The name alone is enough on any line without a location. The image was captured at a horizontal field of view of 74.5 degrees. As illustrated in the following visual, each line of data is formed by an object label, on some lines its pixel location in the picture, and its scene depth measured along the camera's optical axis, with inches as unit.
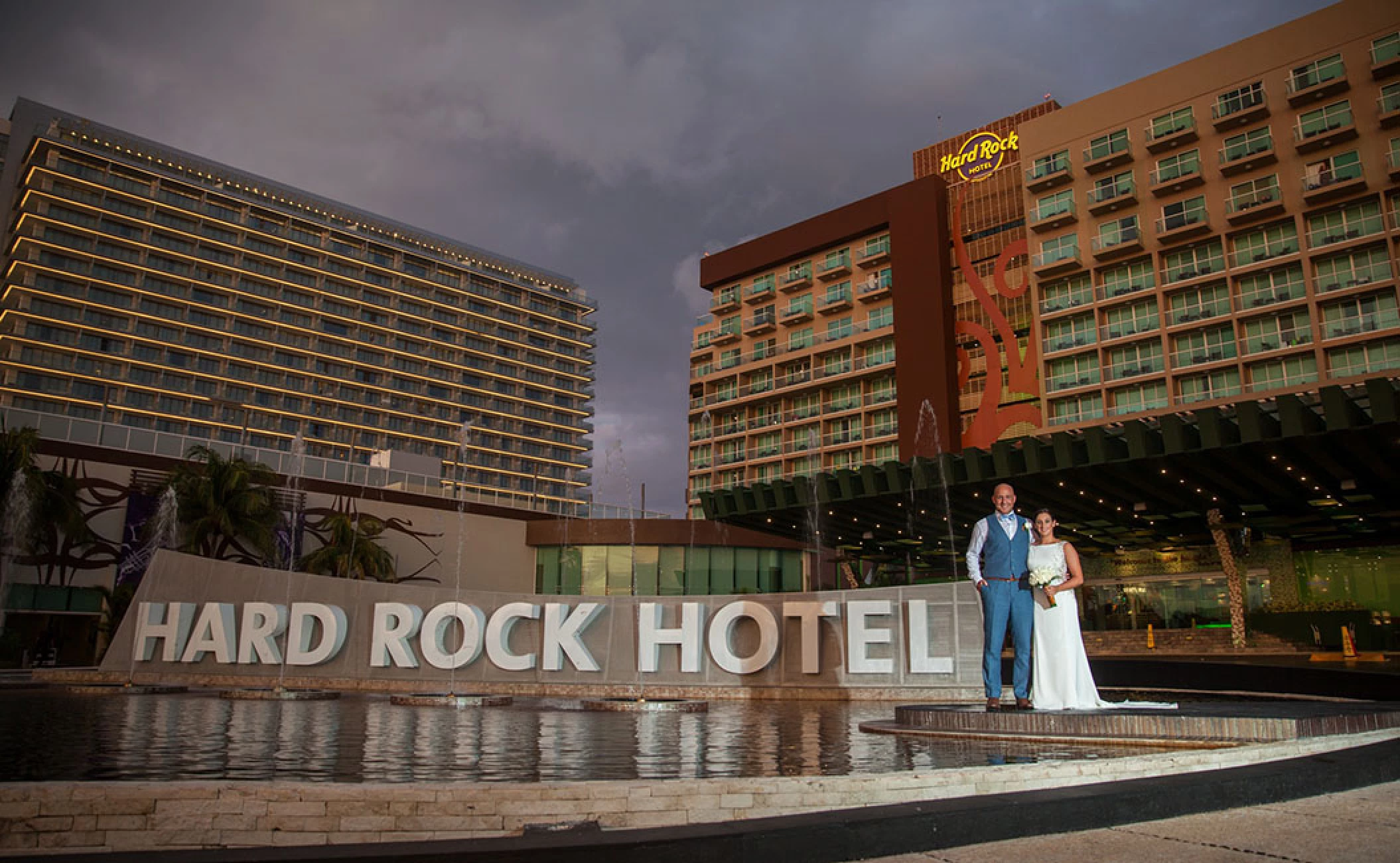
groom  400.8
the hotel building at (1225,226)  1787.6
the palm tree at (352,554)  1552.7
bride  377.4
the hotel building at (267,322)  3171.8
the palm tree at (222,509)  1439.5
